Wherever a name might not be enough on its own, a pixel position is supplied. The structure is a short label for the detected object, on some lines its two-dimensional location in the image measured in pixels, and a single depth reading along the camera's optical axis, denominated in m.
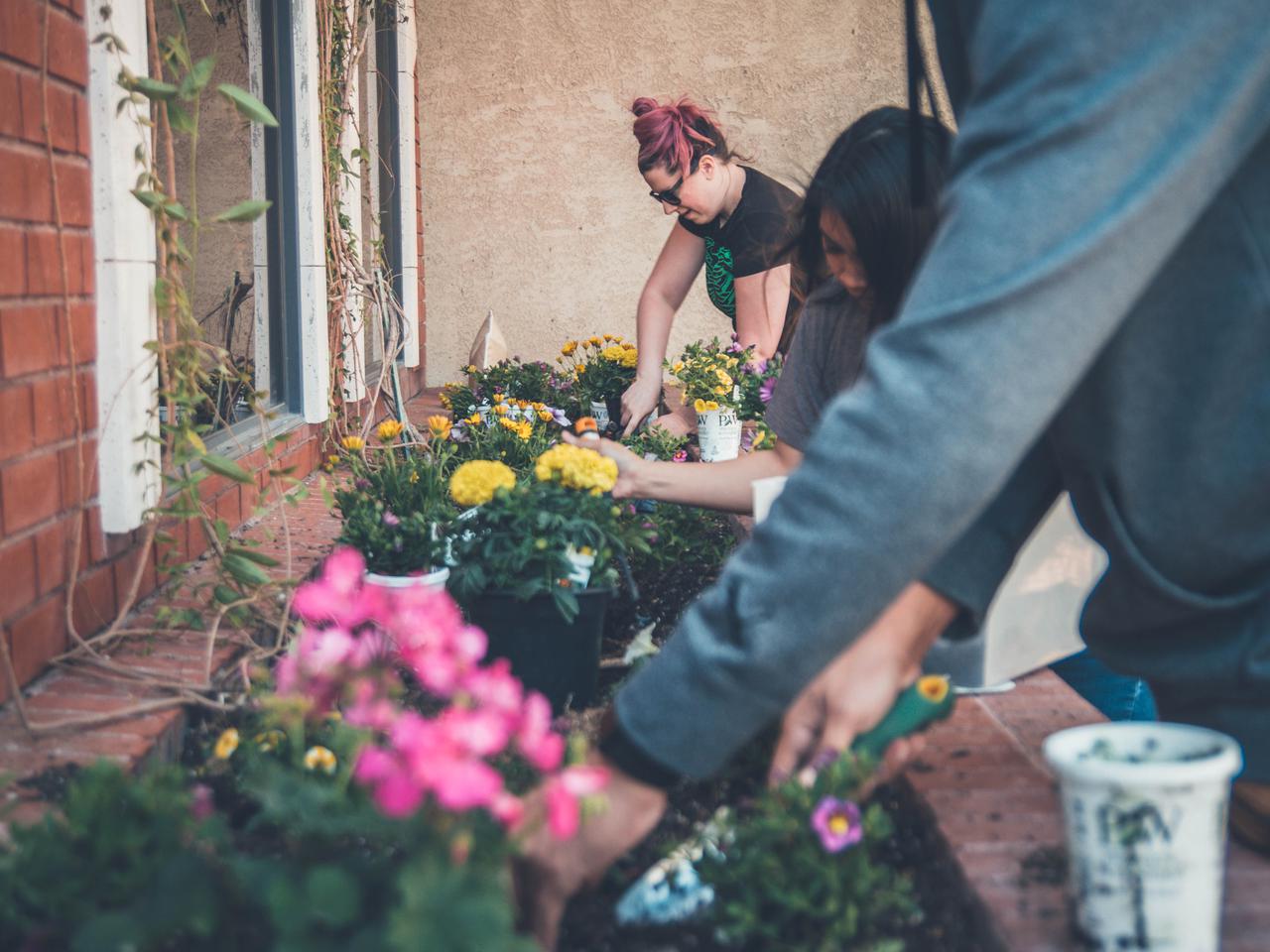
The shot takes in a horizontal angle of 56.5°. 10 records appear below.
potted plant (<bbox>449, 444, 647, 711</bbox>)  2.14
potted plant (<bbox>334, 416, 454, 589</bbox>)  2.37
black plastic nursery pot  2.17
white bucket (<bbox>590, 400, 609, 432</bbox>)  4.61
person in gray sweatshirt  0.91
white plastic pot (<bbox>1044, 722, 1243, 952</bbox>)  1.06
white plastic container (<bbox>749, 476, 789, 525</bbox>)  2.00
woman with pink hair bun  4.14
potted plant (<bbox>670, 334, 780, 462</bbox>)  3.86
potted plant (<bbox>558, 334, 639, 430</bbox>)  4.63
